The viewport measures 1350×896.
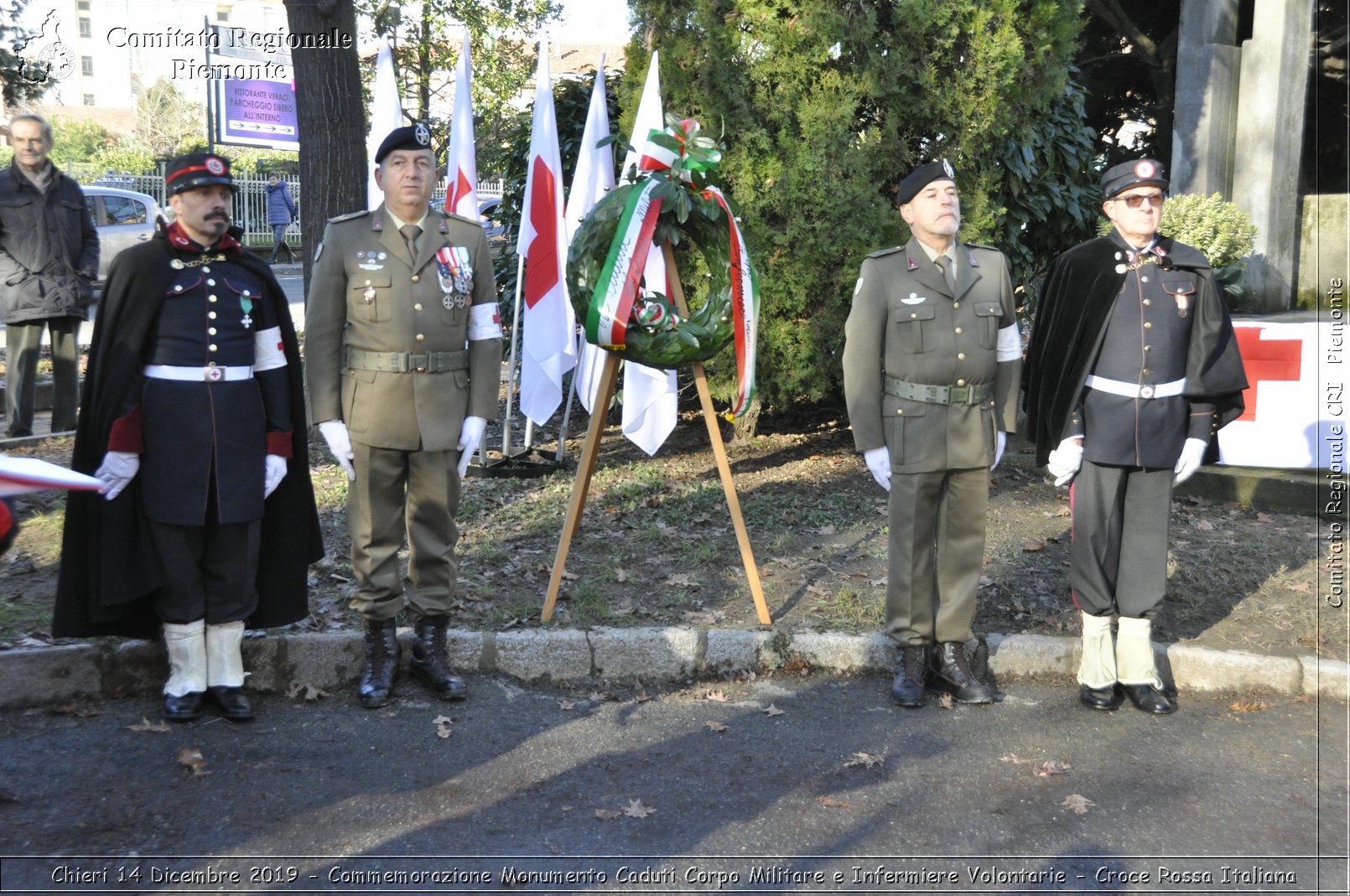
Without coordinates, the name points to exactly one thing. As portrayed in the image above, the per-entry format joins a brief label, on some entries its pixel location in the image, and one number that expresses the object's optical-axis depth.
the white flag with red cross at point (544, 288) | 8.09
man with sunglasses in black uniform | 5.11
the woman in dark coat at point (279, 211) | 28.05
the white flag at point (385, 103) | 7.95
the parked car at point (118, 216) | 20.33
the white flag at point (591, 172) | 8.24
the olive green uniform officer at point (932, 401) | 5.09
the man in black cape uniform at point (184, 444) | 4.64
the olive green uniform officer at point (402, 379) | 4.97
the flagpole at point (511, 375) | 8.52
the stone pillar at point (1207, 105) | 11.59
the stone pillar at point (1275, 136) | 11.39
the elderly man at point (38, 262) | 8.52
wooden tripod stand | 5.65
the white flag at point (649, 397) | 7.00
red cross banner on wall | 7.50
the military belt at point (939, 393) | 5.10
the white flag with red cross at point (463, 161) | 8.09
